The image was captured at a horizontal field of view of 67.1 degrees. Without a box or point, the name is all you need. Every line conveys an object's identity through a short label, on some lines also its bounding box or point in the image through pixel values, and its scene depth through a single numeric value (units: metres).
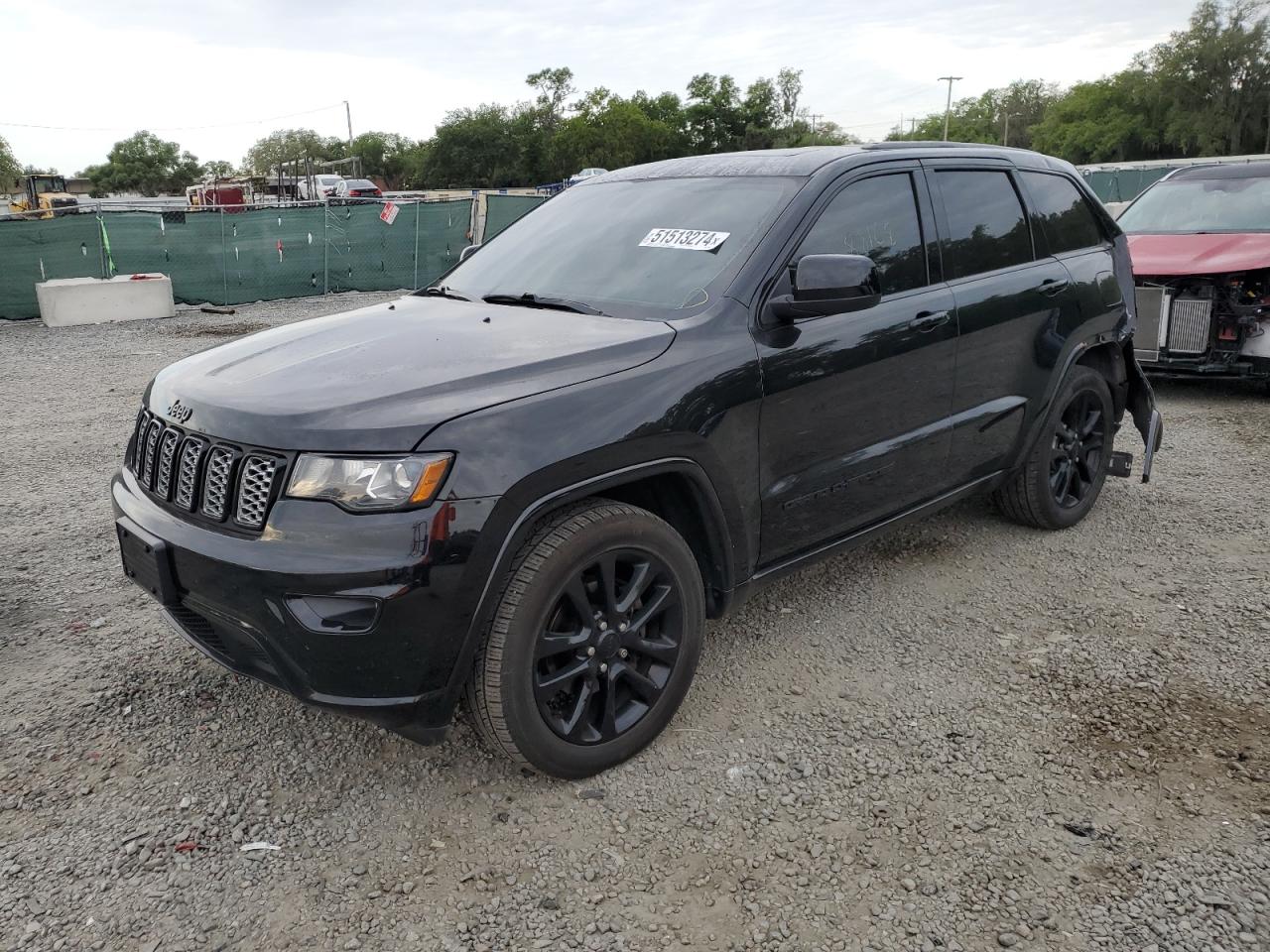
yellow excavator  38.22
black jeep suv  2.41
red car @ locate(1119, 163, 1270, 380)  7.30
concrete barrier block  13.69
